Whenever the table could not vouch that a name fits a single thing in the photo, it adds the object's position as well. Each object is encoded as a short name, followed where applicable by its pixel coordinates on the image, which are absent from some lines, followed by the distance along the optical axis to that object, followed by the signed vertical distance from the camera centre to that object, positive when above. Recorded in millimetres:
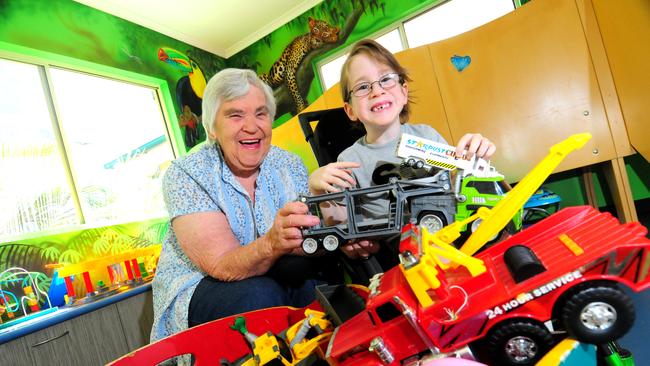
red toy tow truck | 419 -187
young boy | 1146 +212
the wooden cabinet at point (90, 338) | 1556 -408
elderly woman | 918 -31
